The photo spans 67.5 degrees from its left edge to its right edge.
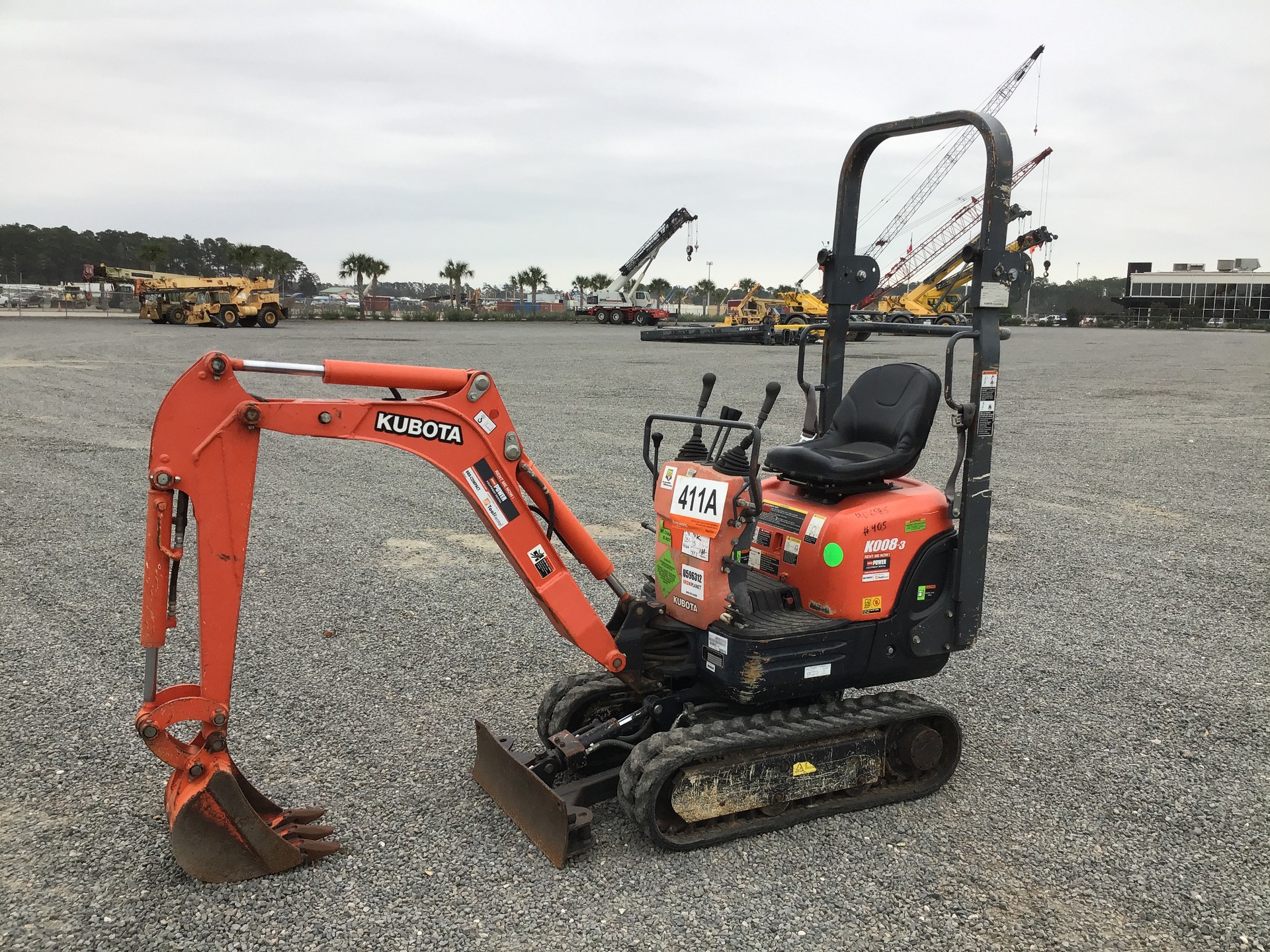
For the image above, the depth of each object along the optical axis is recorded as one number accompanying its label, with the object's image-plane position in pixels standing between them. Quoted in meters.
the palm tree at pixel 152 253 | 71.44
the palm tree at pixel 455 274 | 78.21
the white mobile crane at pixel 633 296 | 57.41
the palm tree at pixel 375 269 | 75.19
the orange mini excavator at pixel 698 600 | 3.57
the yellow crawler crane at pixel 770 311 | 43.56
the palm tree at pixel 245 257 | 68.94
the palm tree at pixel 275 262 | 71.44
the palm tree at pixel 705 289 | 98.47
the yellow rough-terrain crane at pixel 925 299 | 51.34
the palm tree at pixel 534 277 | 80.62
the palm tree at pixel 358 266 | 74.62
